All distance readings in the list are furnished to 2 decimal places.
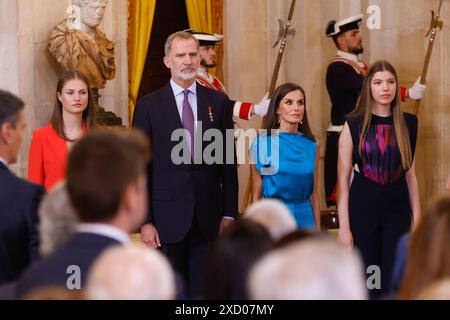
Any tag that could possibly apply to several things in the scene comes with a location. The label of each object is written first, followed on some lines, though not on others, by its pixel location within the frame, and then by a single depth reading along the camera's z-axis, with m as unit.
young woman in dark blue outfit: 11.51
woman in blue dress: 11.41
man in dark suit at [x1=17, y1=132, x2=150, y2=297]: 4.87
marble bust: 16.52
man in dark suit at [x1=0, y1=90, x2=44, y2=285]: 7.14
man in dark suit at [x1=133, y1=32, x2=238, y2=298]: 10.90
